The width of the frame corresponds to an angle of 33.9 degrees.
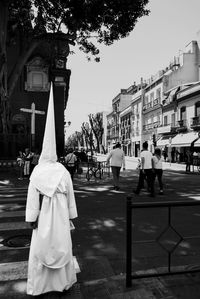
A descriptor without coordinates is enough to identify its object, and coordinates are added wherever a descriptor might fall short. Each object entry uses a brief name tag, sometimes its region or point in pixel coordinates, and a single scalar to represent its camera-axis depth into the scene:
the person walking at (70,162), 14.70
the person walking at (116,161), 12.09
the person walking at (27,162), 14.88
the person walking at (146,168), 11.00
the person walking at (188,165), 22.53
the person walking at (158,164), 11.32
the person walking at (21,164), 15.60
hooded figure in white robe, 3.48
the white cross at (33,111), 18.80
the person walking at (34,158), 14.36
